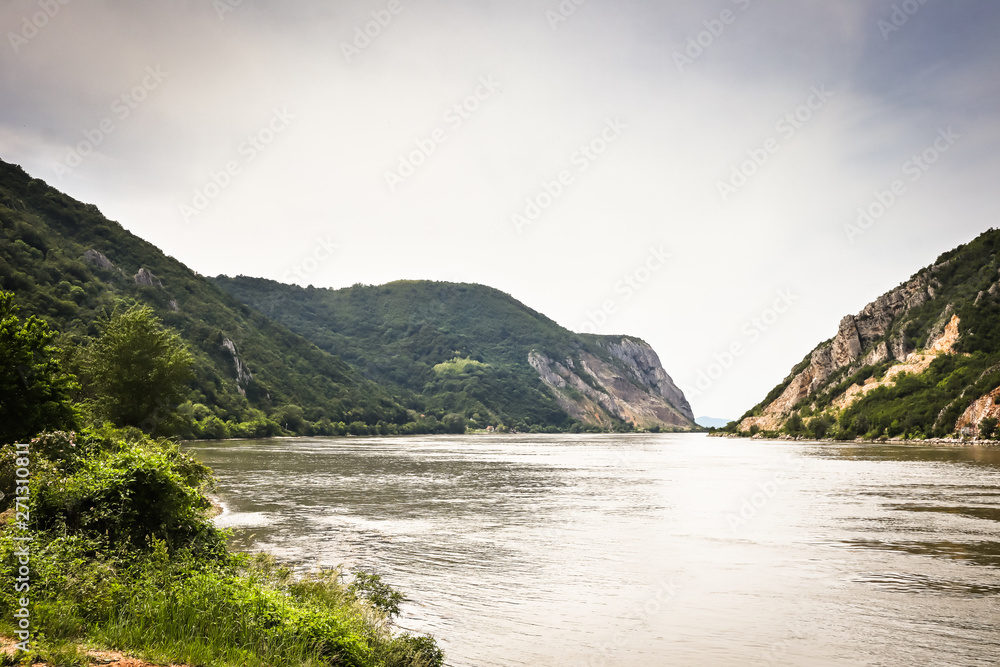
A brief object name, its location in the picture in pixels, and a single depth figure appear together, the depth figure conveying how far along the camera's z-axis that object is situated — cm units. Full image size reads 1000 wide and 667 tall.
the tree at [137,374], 4994
